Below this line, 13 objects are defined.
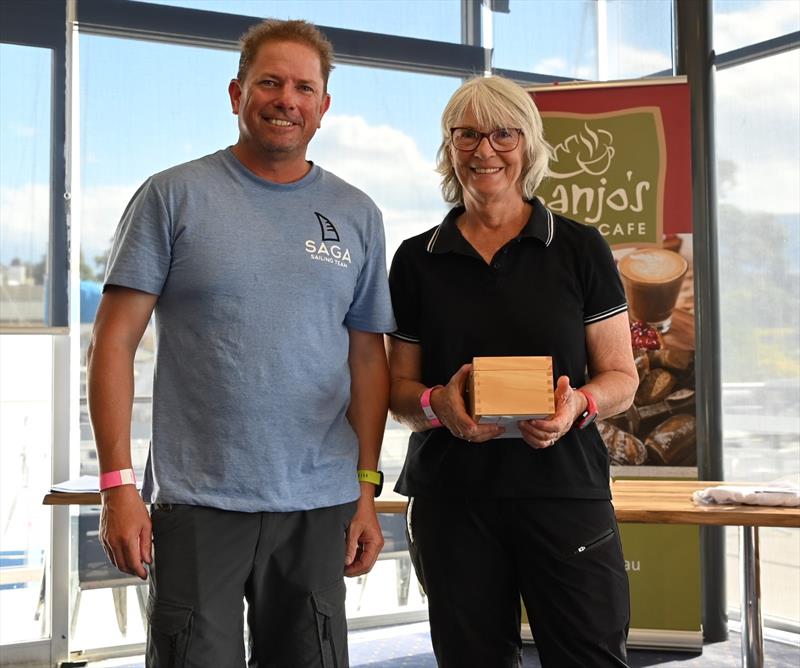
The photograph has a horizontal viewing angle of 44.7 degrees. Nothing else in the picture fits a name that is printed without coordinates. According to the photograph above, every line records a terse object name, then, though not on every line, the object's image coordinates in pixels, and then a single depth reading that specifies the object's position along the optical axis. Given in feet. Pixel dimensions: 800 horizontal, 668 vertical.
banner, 12.53
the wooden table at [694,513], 8.88
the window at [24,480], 12.76
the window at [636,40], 14.30
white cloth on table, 9.07
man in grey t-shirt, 5.40
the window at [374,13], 13.70
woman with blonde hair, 5.92
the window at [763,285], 13.53
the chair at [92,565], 12.85
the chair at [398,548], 14.51
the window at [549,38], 14.61
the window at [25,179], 12.44
